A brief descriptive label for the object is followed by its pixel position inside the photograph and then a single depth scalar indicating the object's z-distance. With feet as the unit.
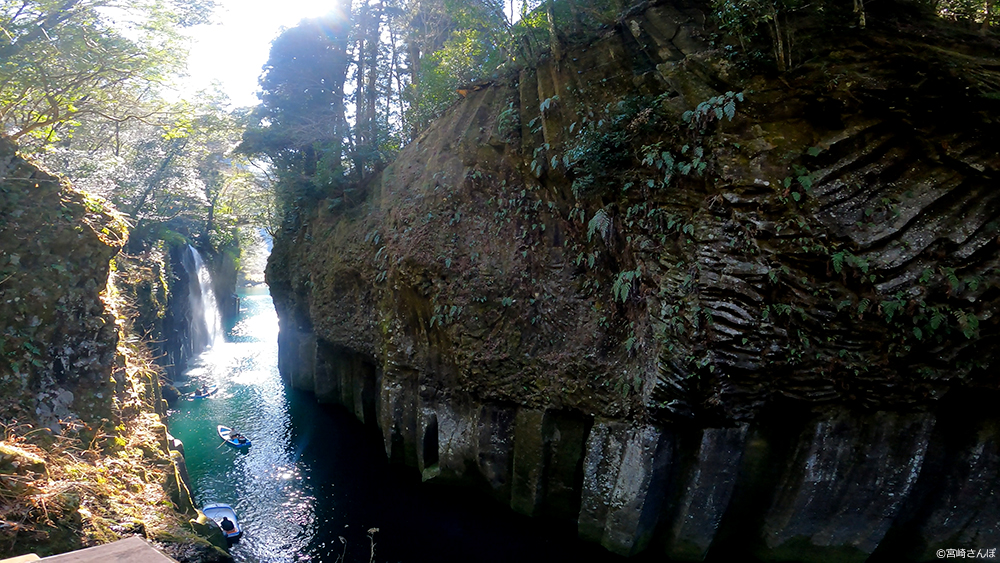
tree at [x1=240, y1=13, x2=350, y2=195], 69.92
